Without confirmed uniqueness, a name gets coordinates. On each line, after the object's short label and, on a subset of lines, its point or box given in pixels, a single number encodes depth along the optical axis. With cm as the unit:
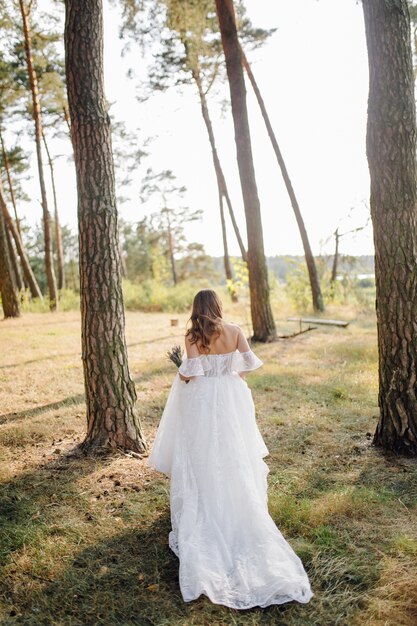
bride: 308
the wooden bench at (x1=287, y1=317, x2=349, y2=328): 1426
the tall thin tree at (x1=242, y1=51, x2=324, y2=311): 1648
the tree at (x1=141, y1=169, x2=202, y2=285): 3588
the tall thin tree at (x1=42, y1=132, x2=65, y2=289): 2308
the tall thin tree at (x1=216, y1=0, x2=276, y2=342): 1103
